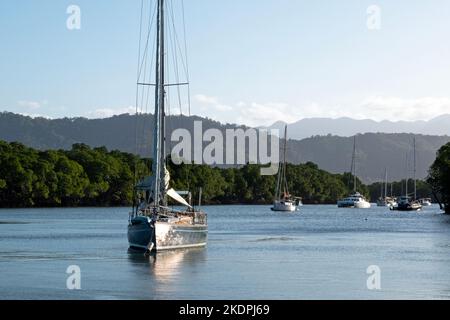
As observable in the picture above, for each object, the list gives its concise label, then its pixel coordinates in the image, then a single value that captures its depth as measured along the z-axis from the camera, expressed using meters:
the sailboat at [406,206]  194.88
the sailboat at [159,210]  59.00
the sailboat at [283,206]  187.62
